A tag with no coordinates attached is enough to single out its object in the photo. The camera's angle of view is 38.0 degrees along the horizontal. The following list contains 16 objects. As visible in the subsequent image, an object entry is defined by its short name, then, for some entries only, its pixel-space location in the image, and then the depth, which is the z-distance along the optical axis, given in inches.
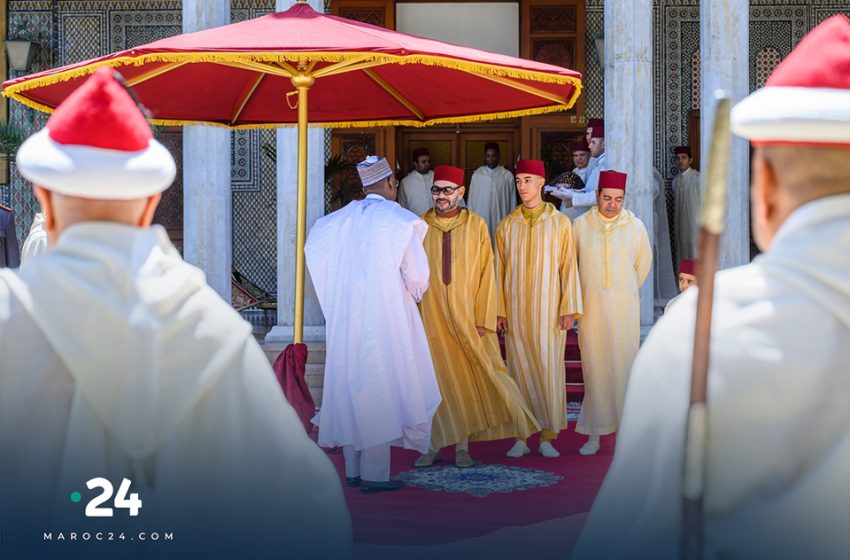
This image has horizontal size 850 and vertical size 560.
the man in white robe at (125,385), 84.4
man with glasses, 299.7
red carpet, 223.6
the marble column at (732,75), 403.2
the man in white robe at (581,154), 483.5
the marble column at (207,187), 399.2
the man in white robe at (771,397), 76.5
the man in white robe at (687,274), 297.3
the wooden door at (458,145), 576.4
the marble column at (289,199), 388.2
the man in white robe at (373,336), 259.1
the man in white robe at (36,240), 370.5
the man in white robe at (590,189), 405.7
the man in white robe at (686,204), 541.3
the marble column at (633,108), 407.8
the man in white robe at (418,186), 518.9
